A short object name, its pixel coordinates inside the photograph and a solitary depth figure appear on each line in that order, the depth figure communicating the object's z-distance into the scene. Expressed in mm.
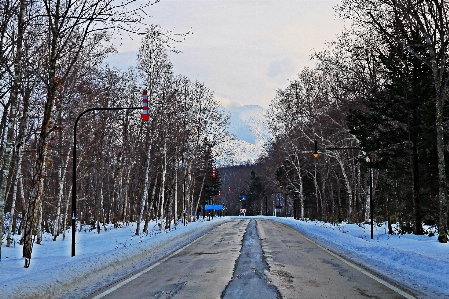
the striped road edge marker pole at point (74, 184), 17606
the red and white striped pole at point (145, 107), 17484
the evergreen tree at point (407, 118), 26344
